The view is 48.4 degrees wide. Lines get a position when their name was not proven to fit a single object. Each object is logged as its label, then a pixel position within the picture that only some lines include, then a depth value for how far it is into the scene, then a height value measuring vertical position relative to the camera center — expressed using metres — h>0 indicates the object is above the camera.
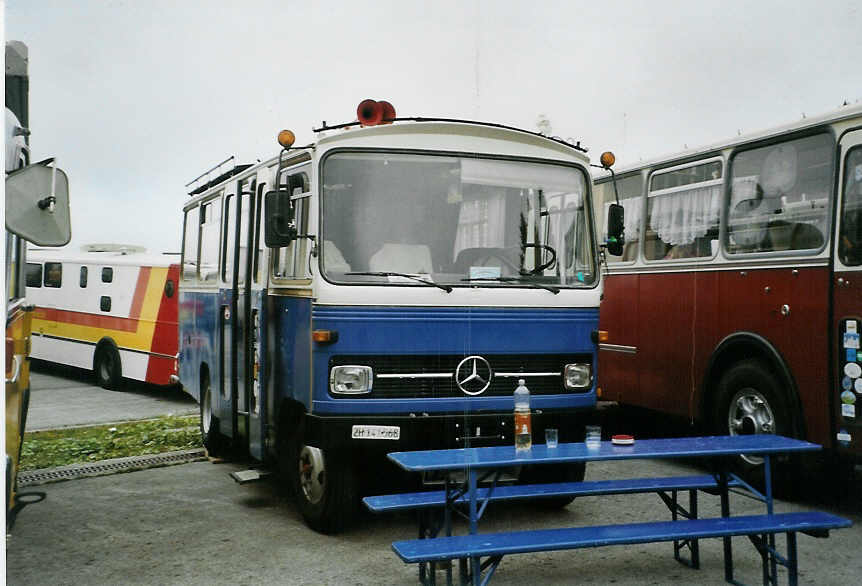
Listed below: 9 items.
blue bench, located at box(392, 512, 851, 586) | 4.67 -1.26
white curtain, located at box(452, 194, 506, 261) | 6.69 +0.47
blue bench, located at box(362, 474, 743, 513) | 5.44 -1.20
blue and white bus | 6.42 -0.02
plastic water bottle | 5.49 -0.80
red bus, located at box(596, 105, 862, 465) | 7.15 +0.07
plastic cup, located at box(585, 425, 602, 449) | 5.78 -0.87
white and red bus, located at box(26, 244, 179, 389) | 16.39 -0.53
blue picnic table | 4.78 -1.22
